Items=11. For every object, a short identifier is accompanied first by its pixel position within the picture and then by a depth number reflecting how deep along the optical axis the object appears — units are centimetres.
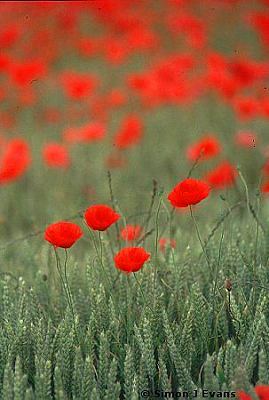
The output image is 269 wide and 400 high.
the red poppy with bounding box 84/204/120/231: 384
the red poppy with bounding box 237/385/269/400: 289
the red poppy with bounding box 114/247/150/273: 365
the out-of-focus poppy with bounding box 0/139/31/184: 645
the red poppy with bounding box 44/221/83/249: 375
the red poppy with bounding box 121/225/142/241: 453
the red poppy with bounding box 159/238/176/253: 494
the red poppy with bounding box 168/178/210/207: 379
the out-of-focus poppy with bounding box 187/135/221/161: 591
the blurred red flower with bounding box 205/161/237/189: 573
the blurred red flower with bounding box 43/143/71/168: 780
